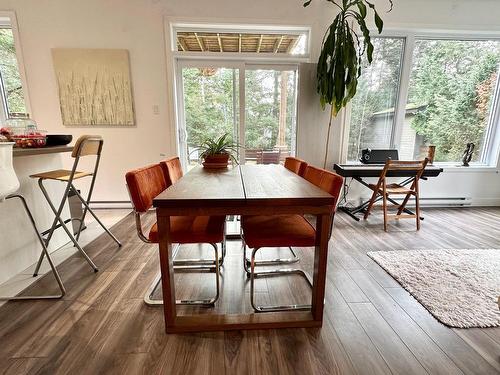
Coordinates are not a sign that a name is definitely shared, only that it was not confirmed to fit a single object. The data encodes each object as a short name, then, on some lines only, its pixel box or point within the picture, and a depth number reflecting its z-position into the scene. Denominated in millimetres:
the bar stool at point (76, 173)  1712
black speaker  3234
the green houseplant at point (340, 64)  2629
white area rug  1425
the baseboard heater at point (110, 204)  3418
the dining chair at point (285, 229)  1330
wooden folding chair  2660
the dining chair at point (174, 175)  1808
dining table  1121
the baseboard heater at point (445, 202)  3605
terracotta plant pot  2047
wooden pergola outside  3219
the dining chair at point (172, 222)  1305
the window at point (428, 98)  3355
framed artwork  3021
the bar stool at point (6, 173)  1293
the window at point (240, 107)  3264
